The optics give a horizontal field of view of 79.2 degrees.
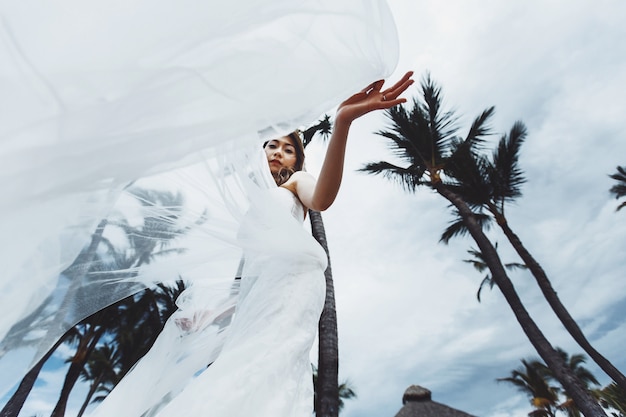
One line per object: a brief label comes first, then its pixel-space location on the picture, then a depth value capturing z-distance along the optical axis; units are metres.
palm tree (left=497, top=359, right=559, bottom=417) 23.61
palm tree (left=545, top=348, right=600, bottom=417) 23.14
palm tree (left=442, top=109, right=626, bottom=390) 11.11
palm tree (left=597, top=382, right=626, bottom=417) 9.13
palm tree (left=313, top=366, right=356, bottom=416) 21.67
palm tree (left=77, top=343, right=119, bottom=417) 15.77
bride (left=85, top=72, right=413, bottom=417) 0.95
